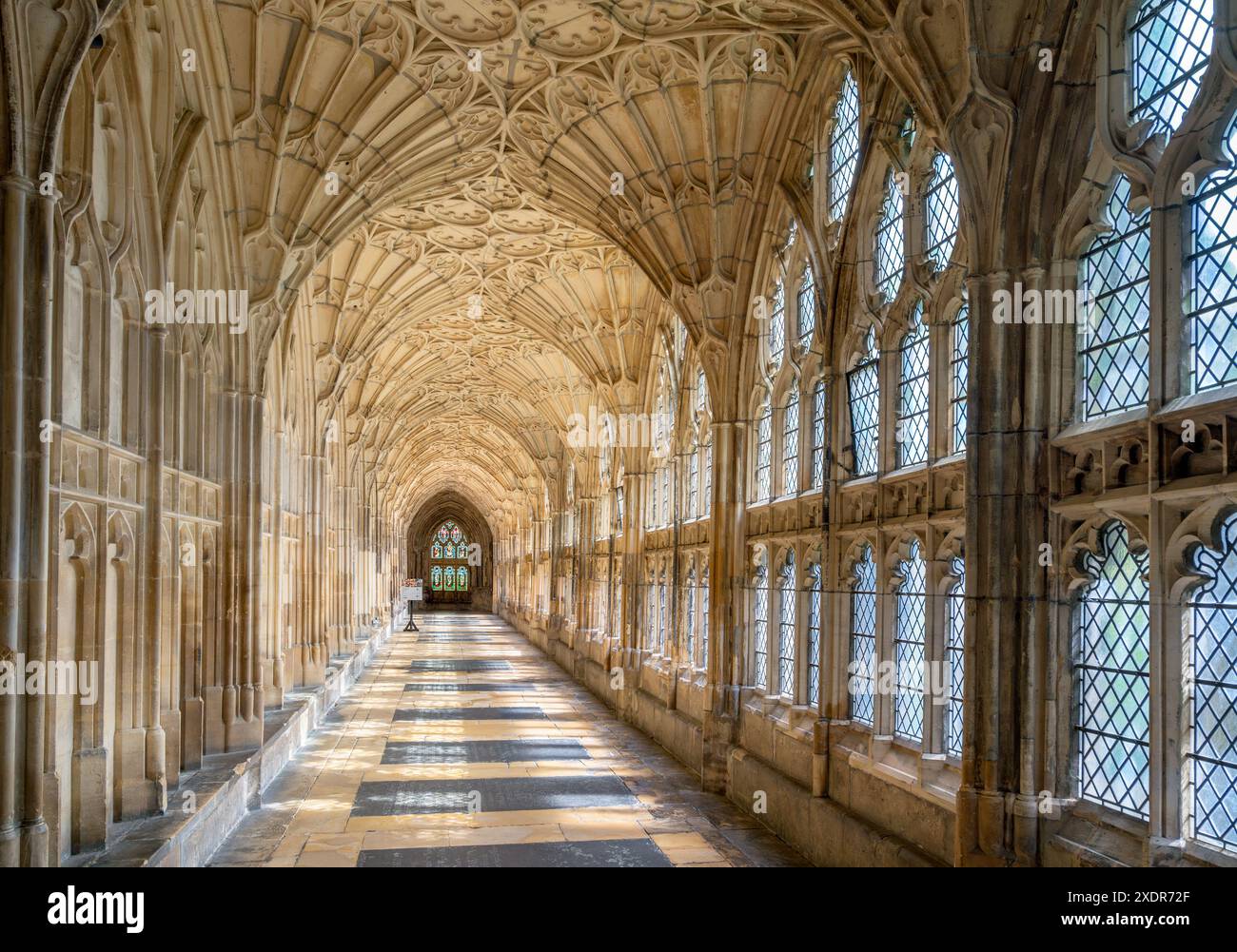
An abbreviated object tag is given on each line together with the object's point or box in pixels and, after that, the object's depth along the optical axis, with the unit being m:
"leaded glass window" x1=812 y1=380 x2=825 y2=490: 10.94
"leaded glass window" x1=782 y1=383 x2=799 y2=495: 12.09
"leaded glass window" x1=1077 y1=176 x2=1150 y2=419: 5.93
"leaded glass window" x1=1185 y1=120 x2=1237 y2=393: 5.14
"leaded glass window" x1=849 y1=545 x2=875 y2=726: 9.39
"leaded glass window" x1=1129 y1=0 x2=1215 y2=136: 5.50
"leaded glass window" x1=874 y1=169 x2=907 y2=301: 9.26
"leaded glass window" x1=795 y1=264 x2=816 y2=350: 11.64
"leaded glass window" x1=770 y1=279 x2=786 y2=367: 12.48
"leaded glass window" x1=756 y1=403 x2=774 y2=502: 12.81
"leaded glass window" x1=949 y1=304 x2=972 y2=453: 7.82
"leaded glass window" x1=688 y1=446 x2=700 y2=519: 16.27
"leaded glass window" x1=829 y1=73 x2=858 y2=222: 10.45
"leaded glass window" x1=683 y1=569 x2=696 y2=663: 15.53
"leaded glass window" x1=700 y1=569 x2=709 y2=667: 15.29
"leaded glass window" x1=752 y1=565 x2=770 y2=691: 12.53
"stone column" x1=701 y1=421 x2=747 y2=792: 12.73
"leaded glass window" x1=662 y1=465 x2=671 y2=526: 18.66
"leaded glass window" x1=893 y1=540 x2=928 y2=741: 8.45
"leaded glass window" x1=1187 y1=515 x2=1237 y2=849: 4.98
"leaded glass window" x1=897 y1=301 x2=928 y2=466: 8.66
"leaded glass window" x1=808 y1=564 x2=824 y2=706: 10.76
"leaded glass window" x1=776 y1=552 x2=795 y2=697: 11.92
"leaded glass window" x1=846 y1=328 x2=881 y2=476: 9.67
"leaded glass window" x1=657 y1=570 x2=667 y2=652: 17.97
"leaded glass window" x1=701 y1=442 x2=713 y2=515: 15.71
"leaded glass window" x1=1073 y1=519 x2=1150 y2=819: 5.76
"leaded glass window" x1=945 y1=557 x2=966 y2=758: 7.75
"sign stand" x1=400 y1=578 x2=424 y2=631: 41.46
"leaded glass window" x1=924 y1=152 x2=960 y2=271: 8.17
